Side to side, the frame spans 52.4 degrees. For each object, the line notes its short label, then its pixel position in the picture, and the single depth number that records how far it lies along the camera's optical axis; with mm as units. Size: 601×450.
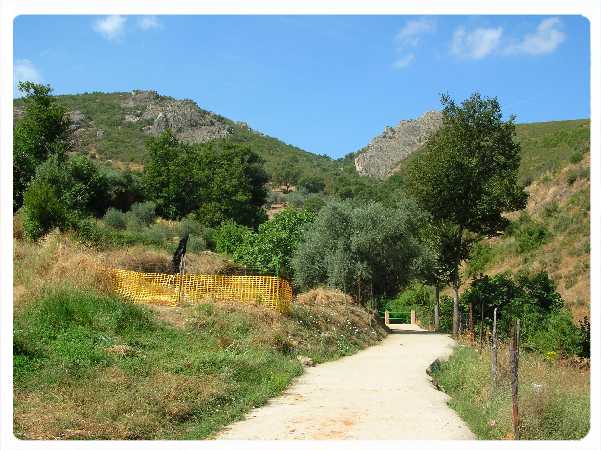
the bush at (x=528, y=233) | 48281
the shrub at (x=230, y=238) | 41988
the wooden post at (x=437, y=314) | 31891
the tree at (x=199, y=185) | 51875
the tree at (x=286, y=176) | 84250
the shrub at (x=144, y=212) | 45125
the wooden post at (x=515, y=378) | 7914
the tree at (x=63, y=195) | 25203
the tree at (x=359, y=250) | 25969
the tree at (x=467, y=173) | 28406
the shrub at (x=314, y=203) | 60656
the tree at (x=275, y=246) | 35938
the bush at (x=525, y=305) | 24625
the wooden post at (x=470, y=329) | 24005
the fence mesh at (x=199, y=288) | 18375
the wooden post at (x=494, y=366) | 10718
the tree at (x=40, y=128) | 38594
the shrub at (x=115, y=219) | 41156
